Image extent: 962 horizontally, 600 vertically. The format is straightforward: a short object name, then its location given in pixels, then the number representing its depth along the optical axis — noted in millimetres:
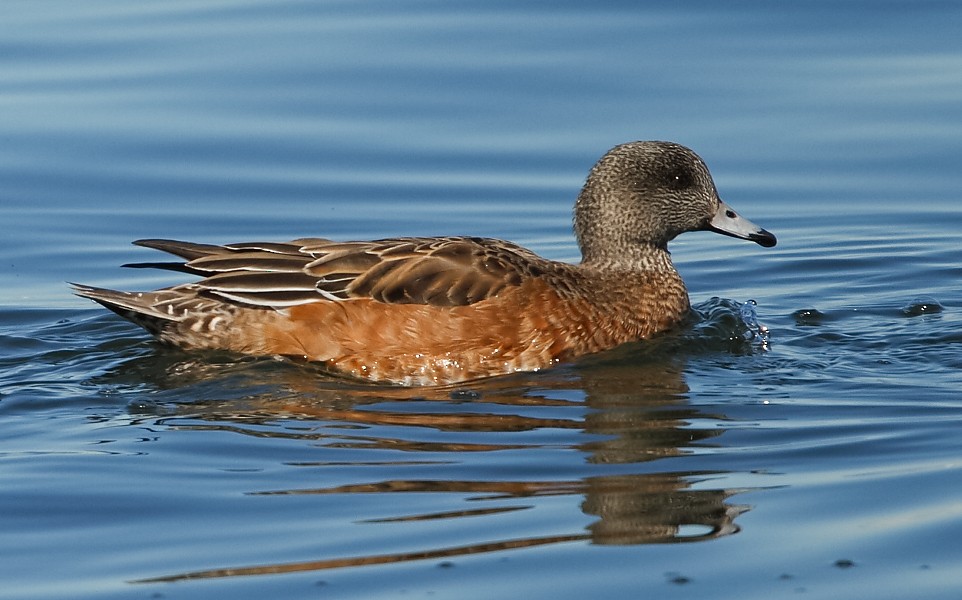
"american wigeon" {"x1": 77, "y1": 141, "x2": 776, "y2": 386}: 16531
